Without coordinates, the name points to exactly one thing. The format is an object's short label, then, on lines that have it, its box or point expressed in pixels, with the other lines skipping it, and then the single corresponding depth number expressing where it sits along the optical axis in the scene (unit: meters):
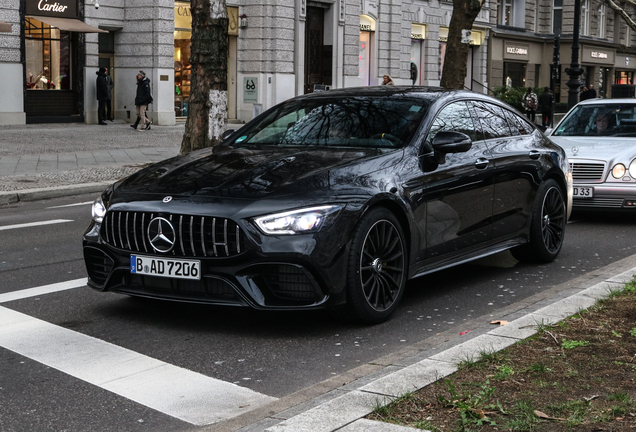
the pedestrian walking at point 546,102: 34.78
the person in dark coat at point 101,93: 28.83
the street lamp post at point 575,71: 28.39
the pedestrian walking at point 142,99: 28.23
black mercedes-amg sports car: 5.35
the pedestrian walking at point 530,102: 35.44
